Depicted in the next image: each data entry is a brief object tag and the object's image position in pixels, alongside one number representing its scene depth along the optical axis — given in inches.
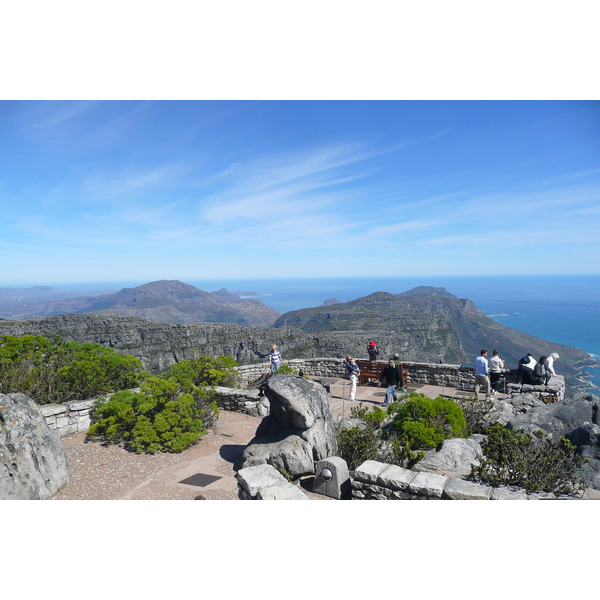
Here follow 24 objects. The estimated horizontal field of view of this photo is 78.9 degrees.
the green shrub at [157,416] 259.4
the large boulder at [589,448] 200.4
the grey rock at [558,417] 268.8
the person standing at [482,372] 413.4
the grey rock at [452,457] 211.6
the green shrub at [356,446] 231.0
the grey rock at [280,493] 161.0
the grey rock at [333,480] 193.6
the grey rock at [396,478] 170.4
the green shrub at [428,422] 246.1
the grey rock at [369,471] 178.5
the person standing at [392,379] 392.2
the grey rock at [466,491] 157.6
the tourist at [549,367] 409.0
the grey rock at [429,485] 163.2
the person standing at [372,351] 511.4
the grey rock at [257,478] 168.5
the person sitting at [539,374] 402.0
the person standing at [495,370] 421.4
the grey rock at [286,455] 215.3
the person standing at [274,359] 470.9
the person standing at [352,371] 410.3
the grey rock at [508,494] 157.4
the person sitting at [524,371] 405.7
